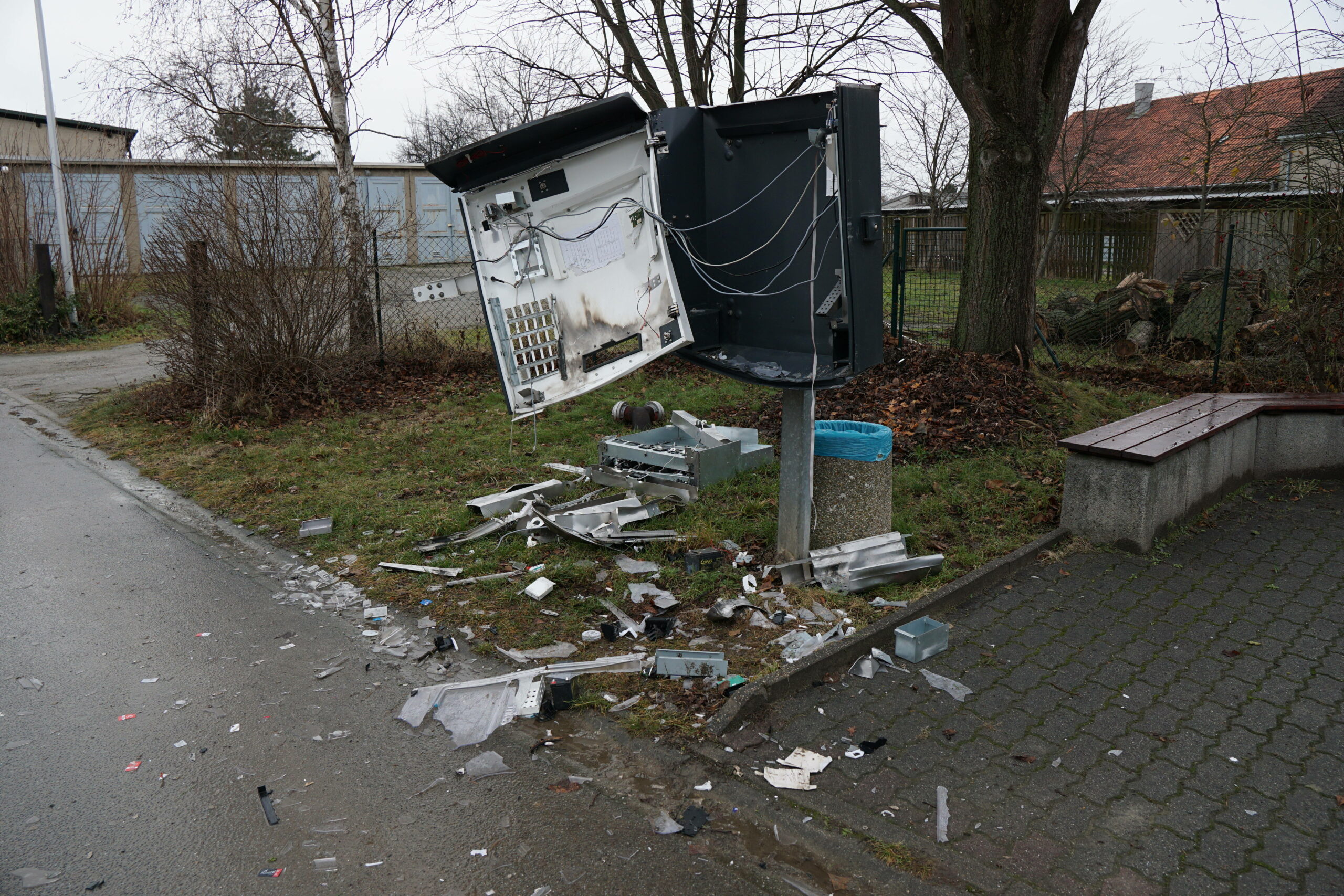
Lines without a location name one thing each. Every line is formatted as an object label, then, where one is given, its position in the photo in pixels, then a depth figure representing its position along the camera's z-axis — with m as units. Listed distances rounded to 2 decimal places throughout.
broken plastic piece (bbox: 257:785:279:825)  3.09
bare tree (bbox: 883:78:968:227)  27.19
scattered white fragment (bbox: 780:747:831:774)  3.32
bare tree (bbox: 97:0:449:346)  11.25
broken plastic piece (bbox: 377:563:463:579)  5.21
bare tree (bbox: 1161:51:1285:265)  7.79
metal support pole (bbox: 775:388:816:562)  4.76
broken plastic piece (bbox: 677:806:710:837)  3.01
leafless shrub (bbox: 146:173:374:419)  9.01
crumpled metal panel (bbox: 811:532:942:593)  4.80
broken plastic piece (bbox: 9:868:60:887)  2.79
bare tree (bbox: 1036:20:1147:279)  19.94
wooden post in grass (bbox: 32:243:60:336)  15.08
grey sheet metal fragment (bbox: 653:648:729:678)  3.92
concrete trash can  5.03
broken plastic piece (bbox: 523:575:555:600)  4.83
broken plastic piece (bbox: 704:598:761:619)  4.46
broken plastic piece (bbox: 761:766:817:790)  3.21
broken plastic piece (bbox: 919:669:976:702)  3.80
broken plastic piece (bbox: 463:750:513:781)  3.37
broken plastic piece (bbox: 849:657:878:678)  4.01
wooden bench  5.29
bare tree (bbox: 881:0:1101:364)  8.05
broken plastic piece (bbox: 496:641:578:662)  4.23
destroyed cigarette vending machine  4.41
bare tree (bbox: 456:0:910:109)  11.95
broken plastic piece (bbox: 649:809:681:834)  3.02
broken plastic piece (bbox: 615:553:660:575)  5.16
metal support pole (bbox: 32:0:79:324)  15.84
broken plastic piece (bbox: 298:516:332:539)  5.98
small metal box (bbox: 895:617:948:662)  4.06
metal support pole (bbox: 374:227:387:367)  11.04
